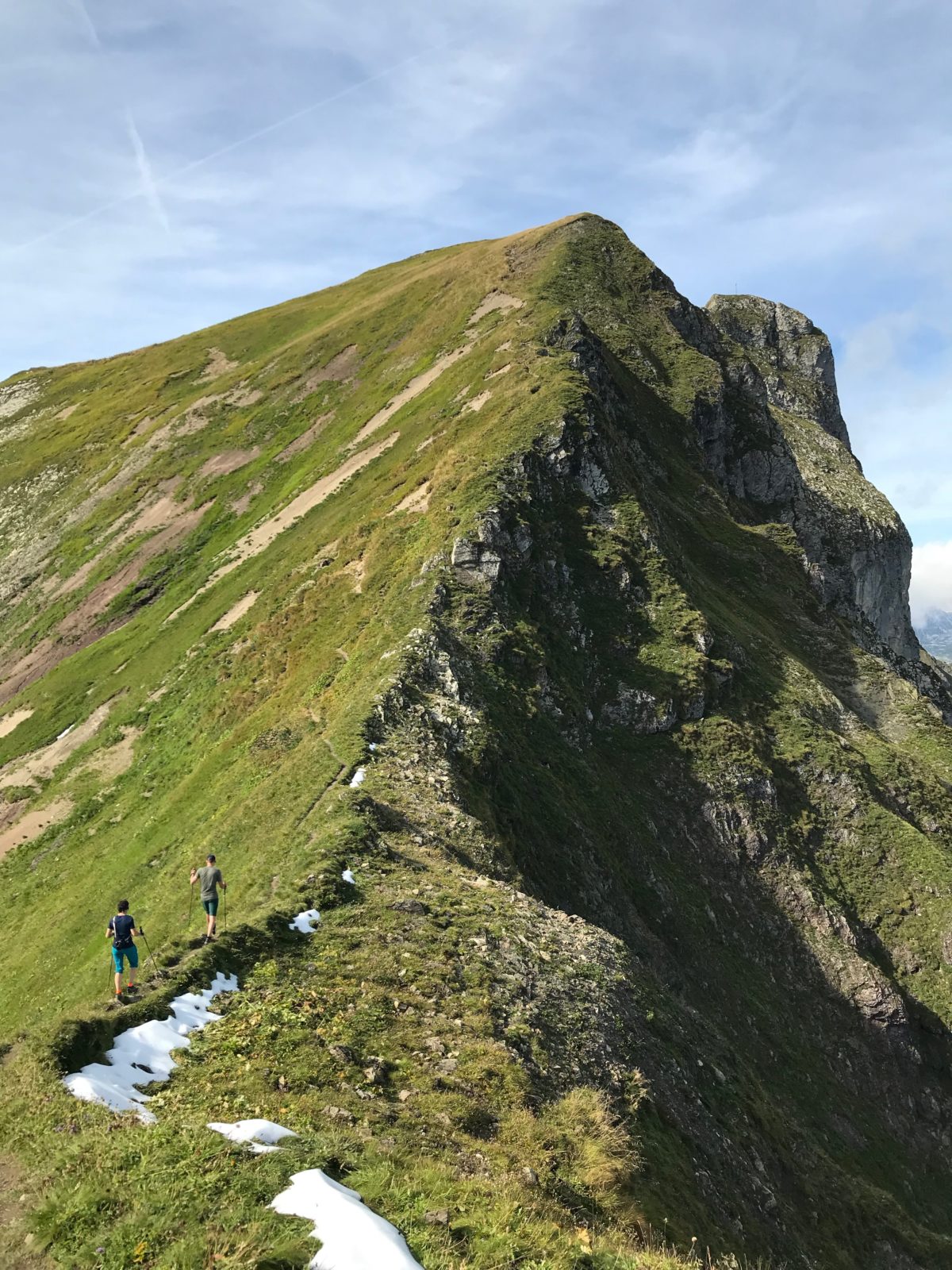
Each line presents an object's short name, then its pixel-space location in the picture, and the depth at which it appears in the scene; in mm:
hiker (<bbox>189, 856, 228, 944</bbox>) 22078
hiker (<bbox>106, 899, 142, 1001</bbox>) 18203
